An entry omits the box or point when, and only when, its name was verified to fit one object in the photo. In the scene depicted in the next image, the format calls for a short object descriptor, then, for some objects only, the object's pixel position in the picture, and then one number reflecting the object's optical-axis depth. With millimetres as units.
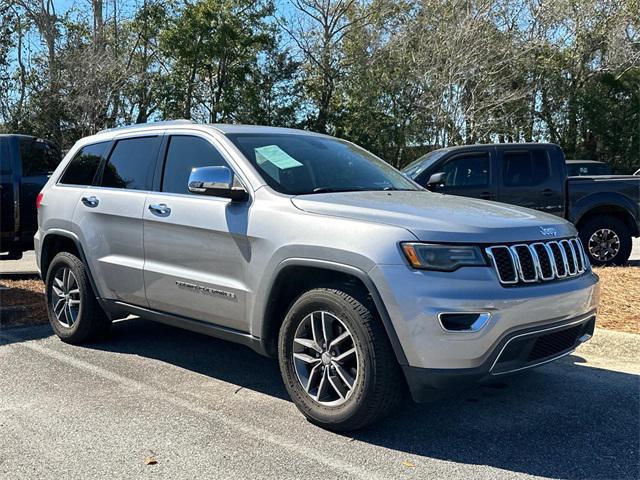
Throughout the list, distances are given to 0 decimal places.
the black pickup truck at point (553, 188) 9805
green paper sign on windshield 4527
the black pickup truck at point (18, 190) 8945
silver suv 3430
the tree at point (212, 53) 23891
